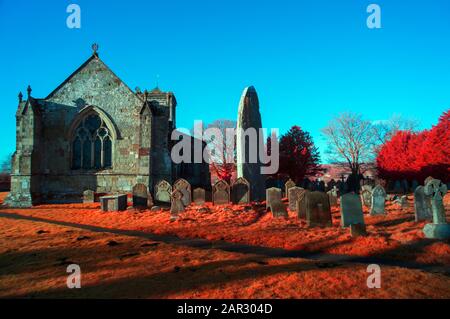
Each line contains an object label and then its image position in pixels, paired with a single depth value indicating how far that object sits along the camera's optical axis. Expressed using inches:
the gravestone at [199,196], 566.3
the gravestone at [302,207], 388.5
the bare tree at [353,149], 1389.0
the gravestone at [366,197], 503.0
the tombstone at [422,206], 346.9
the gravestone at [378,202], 404.8
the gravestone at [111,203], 519.2
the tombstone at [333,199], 501.0
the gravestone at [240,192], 545.6
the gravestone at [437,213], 269.6
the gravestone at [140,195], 553.3
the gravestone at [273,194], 476.7
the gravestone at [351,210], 325.7
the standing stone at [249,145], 563.5
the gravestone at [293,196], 479.5
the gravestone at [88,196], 656.4
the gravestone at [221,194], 552.7
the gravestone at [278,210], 404.5
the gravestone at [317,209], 344.5
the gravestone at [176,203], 470.3
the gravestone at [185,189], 557.3
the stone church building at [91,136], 662.5
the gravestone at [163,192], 575.5
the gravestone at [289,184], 661.9
